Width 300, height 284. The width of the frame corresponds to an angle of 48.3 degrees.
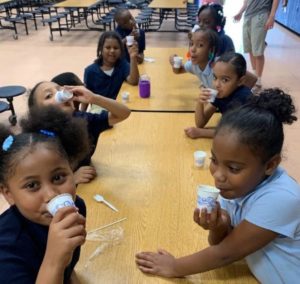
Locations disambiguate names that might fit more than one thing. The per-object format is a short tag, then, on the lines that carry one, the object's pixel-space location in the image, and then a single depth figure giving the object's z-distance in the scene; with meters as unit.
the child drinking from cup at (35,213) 0.79
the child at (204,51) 2.39
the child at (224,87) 1.96
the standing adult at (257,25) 4.27
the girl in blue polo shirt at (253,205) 0.92
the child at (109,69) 2.73
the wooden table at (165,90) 2.26
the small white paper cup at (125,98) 2.32
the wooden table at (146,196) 1.05
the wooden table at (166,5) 6.93
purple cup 2.35
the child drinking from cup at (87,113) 1.52
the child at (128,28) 3.69
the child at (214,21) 3.09
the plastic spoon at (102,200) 1.31
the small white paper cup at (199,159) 1.57
